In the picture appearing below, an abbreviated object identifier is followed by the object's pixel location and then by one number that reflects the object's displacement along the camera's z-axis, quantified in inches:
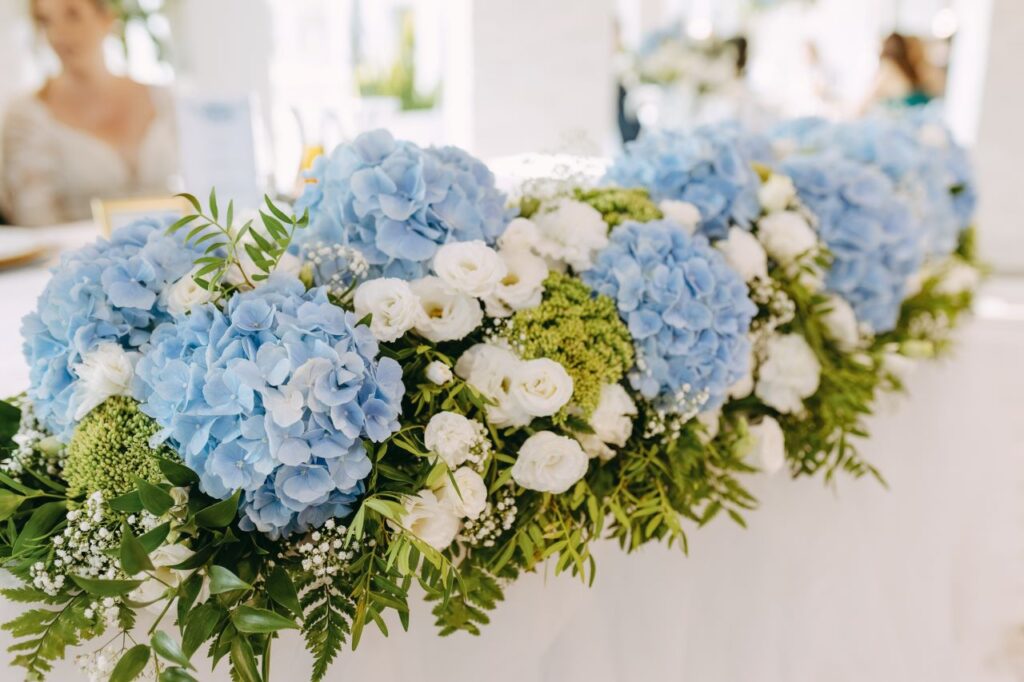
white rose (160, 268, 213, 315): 26.3
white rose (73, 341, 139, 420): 25.2
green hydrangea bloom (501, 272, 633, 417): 28.7
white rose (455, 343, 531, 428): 27.3
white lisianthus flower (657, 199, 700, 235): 36.5
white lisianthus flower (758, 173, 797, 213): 40.8
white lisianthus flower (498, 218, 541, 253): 31.9
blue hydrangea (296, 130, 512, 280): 28.7
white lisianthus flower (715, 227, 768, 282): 36.1
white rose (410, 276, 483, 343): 27.5
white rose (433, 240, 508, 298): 27.4
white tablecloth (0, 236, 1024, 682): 34.6
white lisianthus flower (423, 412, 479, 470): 25.2
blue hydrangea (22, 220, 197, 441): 26.2
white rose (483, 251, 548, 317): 29.2
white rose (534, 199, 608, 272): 32.4
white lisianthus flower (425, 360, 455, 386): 26.2
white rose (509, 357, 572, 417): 26.4
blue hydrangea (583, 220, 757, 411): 30.7
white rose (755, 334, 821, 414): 35.9
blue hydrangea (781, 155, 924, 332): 42.6
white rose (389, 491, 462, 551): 25.0
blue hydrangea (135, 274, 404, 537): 22.5
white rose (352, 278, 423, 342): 26.0
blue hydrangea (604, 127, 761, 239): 38.9
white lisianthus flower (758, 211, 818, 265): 38.9
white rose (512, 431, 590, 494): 26.3
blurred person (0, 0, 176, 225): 90.9
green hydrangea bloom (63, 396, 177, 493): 24.6
